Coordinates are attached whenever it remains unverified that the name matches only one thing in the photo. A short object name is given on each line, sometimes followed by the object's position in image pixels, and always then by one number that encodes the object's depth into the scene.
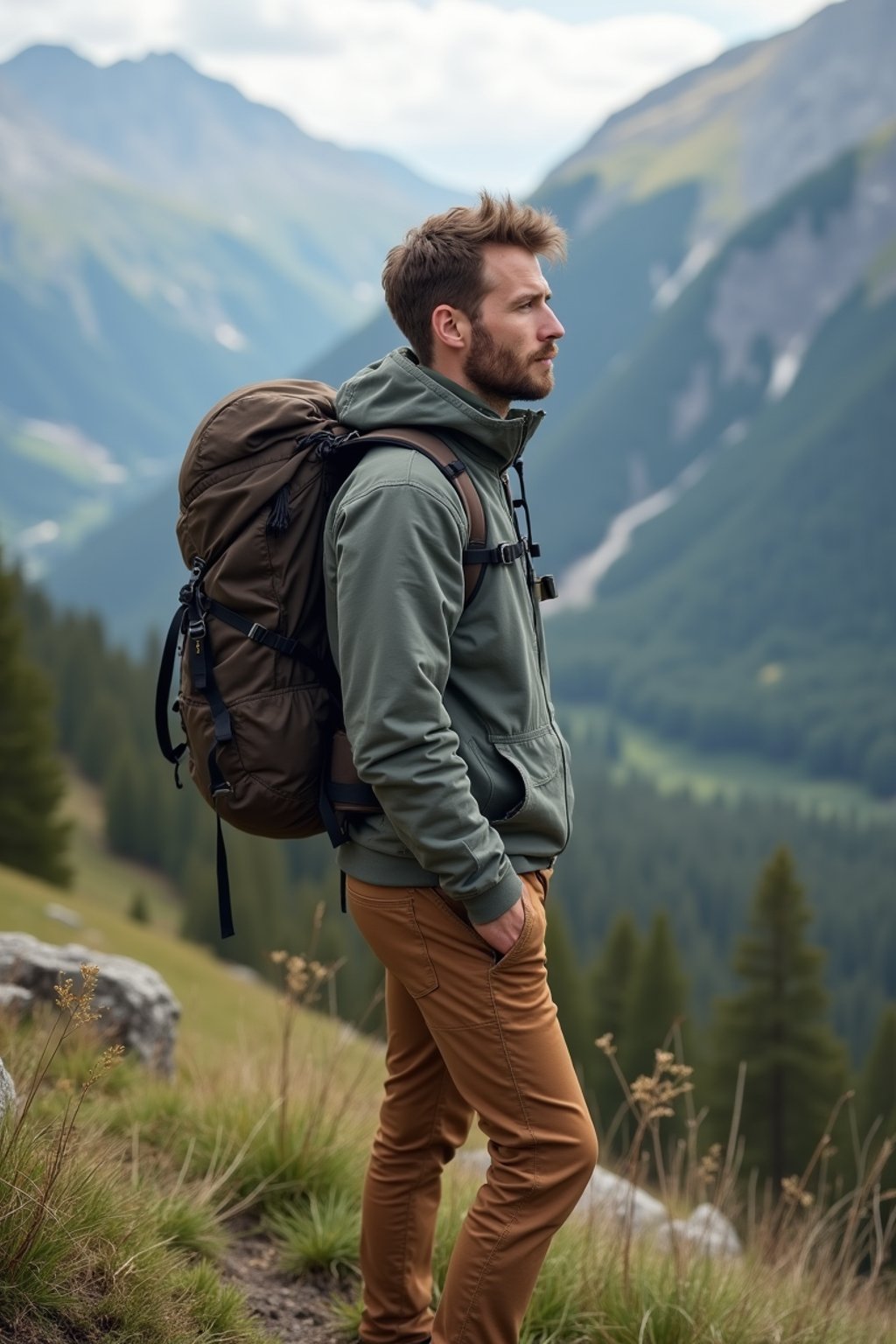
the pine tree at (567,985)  36.75
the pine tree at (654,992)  37.66
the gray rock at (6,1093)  3.86
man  3.47
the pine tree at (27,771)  38.34
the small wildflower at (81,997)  3.41
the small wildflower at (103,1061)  3.48
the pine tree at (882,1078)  33.84
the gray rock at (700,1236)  4.75
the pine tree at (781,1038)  32.47
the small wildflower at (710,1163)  5.24
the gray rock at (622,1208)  5.11
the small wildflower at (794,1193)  5.10
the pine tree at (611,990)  40.50
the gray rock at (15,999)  6.43
